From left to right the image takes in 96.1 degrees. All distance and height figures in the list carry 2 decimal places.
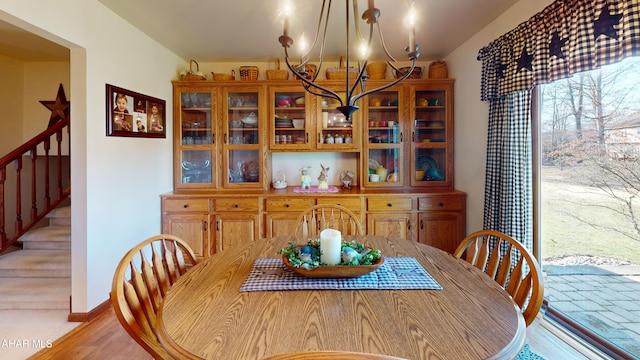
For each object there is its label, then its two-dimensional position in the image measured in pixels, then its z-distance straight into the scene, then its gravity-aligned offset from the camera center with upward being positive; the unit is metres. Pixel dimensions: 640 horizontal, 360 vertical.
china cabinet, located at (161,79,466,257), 2.99 +0.38
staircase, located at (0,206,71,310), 2.29 -0.80
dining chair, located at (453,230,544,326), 1.06 -0.40
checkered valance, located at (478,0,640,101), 1.37 +0.79
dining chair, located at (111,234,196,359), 0.99 -0.44
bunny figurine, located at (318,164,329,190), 3.14 +0.01
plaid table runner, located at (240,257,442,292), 1.11 -0.41
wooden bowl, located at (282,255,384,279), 1.16 -0.37
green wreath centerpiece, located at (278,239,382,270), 1.19 -0.33
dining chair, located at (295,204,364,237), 1.99 -0.36
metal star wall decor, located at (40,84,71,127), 3.47 +0.89
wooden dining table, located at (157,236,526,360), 0.75 -0.43
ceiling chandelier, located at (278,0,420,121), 1.08 +0.55
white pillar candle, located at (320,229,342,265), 1.20 -0.29
